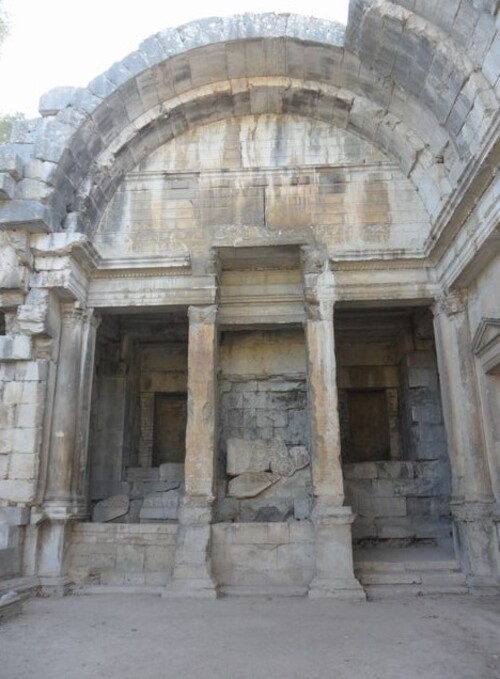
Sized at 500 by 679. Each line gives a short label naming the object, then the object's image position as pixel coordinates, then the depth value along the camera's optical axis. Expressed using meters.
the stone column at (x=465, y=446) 6.62
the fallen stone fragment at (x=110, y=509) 9.21
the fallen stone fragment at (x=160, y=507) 9.44
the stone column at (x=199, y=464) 6.54
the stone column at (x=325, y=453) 6.52
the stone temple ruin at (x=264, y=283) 6.68
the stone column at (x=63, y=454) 6.81
